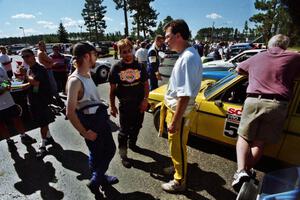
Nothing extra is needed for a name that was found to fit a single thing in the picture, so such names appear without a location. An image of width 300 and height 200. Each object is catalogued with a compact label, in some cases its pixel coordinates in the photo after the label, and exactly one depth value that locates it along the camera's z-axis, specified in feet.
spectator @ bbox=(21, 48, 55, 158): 11.76
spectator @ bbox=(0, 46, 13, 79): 25.20
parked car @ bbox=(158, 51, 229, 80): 20.45
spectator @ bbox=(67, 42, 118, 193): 6.84
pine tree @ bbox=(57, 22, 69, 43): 189.16
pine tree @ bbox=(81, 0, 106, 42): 198.85
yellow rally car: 8.71
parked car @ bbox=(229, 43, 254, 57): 51.19
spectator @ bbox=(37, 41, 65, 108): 18.63
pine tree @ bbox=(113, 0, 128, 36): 119.14
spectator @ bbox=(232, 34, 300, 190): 7.65
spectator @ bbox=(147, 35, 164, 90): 19.65
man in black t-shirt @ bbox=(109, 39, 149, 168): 10.16
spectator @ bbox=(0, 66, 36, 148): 12.56
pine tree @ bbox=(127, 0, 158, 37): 129.80
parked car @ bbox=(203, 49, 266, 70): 24.34
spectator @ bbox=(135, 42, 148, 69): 23.79
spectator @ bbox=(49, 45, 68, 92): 23.36
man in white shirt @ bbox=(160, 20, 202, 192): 7.13
